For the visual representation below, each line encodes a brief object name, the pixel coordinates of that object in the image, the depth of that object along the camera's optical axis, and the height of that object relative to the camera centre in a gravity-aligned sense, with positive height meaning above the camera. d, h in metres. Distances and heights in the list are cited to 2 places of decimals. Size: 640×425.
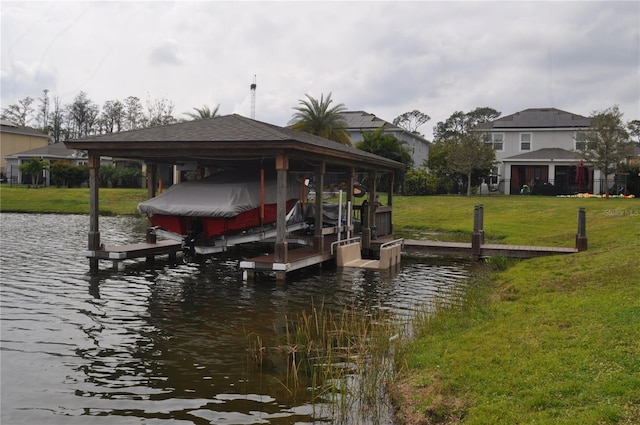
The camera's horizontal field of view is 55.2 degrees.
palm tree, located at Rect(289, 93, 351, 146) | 53.28 +6.76
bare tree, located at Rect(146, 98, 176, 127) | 72.25 +9.36
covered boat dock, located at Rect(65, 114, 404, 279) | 16.12 +1.20
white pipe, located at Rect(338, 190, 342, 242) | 21.03 -0.66
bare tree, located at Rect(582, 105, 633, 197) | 42.88 +4.20
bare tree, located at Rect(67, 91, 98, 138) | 96.50 +12.50
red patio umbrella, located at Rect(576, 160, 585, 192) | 48.28 +2.18
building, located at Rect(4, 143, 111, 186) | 68.31 +4.02
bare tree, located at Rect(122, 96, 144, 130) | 87.13 +12.06
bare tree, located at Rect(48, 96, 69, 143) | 95.38 +10.62
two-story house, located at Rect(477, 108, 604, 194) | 51.72 +4.57
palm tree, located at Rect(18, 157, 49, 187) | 59.71 +2.63
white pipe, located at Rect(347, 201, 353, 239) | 21.53 -0.67
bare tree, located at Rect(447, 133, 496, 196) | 48.94 +3.50
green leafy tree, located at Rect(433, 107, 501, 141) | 101.75 +13.45
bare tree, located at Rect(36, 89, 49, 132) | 98.19 +13.14
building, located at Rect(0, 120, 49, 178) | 73.25 +6.71
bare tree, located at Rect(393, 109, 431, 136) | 108.19 +14.60
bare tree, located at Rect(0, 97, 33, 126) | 97.44 +12.98
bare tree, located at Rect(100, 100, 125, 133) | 92.67 +12.12
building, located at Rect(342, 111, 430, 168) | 62.38 +7.09
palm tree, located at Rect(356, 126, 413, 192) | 51.75 +4.47
